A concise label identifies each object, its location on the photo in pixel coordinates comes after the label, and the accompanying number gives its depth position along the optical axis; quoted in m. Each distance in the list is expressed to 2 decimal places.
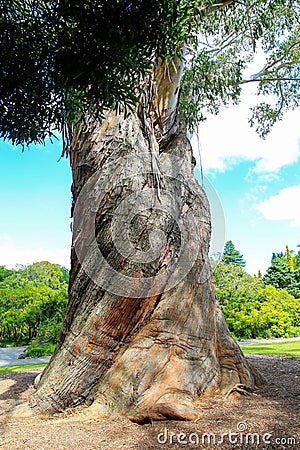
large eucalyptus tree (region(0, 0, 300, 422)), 2.81
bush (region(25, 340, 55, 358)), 11.73
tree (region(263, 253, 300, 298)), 30.16
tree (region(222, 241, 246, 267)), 44.39
